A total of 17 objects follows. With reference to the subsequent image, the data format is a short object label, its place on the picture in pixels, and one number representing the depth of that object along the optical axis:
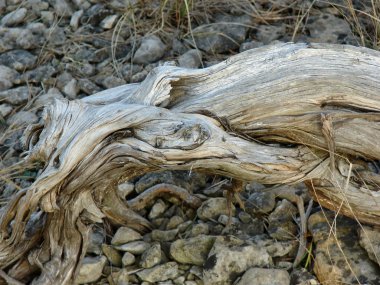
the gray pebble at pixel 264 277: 4.56
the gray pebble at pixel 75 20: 6.60
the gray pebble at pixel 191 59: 6.15
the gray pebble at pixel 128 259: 4.83
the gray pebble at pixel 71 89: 6.06
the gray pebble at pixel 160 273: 4.70
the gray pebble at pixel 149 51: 6.24
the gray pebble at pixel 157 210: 5.15
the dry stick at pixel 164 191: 5.13
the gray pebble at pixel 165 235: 4.96
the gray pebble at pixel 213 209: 5.05
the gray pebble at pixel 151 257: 4.76
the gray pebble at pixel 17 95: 6.04
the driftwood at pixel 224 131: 4.27
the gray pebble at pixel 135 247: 4.87
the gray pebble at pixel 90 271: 4.78
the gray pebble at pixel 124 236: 4.98
